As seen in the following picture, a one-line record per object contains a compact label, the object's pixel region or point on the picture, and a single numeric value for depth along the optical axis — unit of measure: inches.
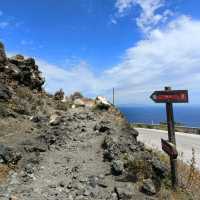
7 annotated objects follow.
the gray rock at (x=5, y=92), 397.0
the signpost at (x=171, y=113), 239.0
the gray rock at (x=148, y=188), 218.9
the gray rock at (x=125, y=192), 210.9
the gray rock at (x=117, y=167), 245.1
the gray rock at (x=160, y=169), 251.1
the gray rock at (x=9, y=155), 260.1
